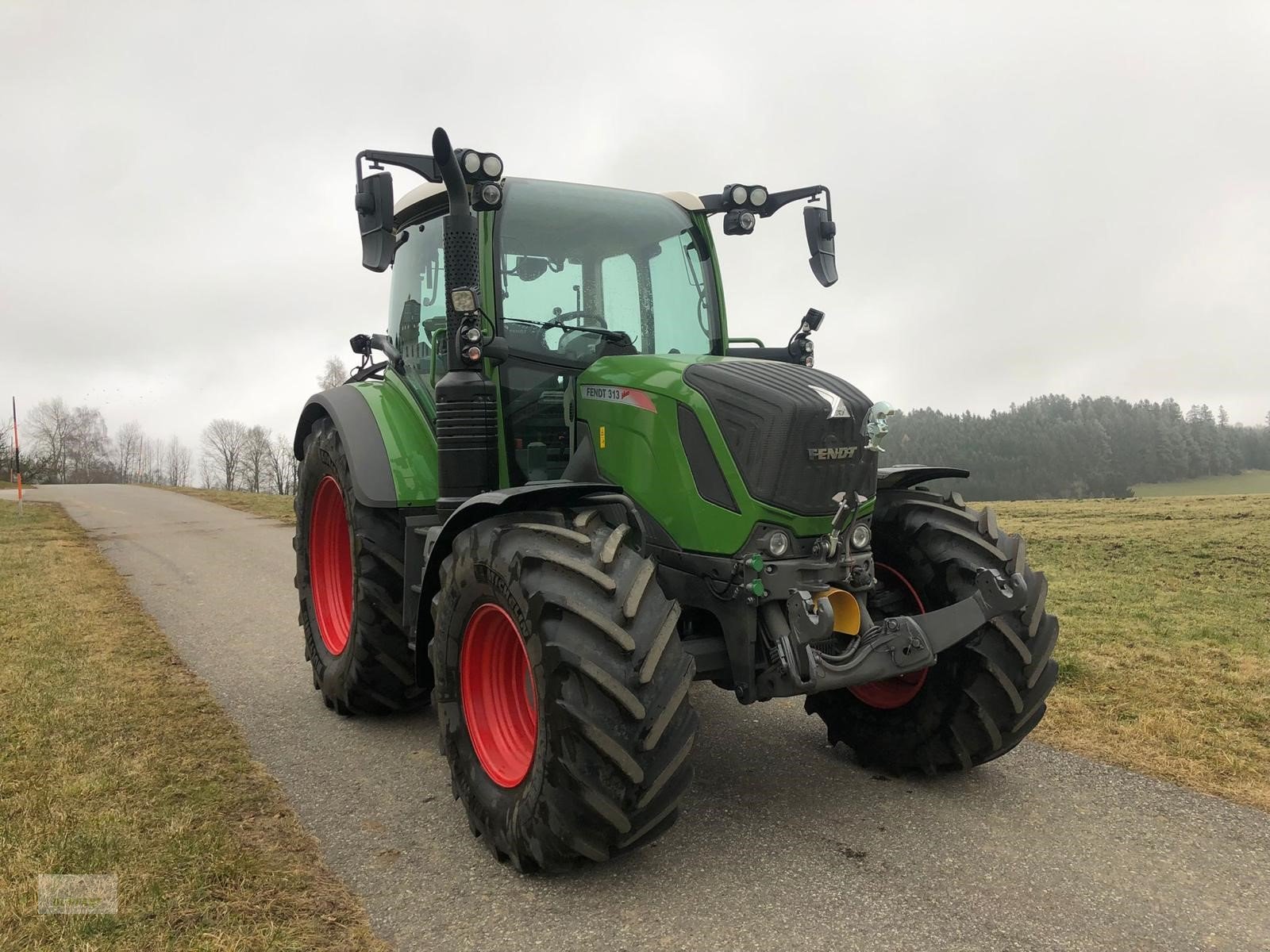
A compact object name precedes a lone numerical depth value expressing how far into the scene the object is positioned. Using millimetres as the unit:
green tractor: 2893
